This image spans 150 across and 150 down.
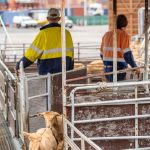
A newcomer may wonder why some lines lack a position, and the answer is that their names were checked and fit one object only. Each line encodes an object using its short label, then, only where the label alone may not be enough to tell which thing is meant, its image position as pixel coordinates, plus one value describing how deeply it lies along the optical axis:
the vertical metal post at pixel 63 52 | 8.29
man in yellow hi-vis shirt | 11.19
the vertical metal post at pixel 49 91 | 10.69
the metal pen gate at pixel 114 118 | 9.07
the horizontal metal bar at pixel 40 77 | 10.38
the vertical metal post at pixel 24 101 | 9.70
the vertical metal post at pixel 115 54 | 11.52
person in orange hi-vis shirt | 12.64
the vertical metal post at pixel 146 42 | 10.91
